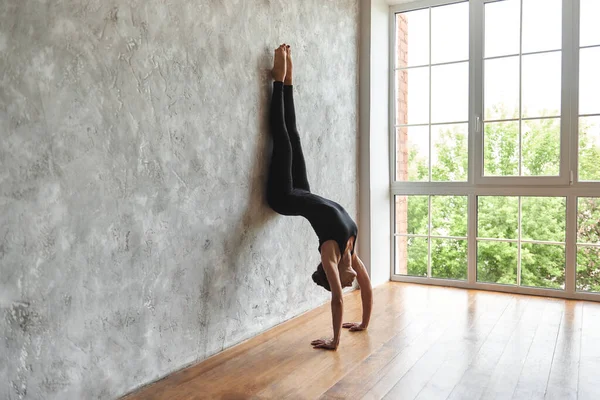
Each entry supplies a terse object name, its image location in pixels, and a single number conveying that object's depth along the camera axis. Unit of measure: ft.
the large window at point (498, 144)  13.47
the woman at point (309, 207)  9.75
